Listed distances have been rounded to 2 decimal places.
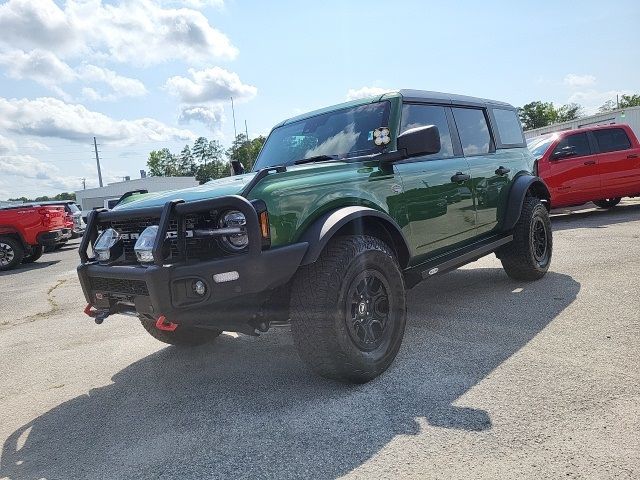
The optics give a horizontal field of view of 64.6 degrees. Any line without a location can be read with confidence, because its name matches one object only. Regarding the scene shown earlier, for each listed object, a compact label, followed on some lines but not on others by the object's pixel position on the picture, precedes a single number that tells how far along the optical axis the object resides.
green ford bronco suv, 2.70
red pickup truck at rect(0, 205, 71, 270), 11.52
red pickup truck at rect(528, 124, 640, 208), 9.87
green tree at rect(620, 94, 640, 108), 86.88
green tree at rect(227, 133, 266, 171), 69.89
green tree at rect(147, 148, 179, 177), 115.94
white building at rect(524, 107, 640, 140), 19.68
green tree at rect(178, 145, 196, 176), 115.94
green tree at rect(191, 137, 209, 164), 117.09
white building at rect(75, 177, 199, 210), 62.16
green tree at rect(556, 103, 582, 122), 92.75
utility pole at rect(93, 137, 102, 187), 73.60
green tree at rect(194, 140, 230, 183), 108.06
